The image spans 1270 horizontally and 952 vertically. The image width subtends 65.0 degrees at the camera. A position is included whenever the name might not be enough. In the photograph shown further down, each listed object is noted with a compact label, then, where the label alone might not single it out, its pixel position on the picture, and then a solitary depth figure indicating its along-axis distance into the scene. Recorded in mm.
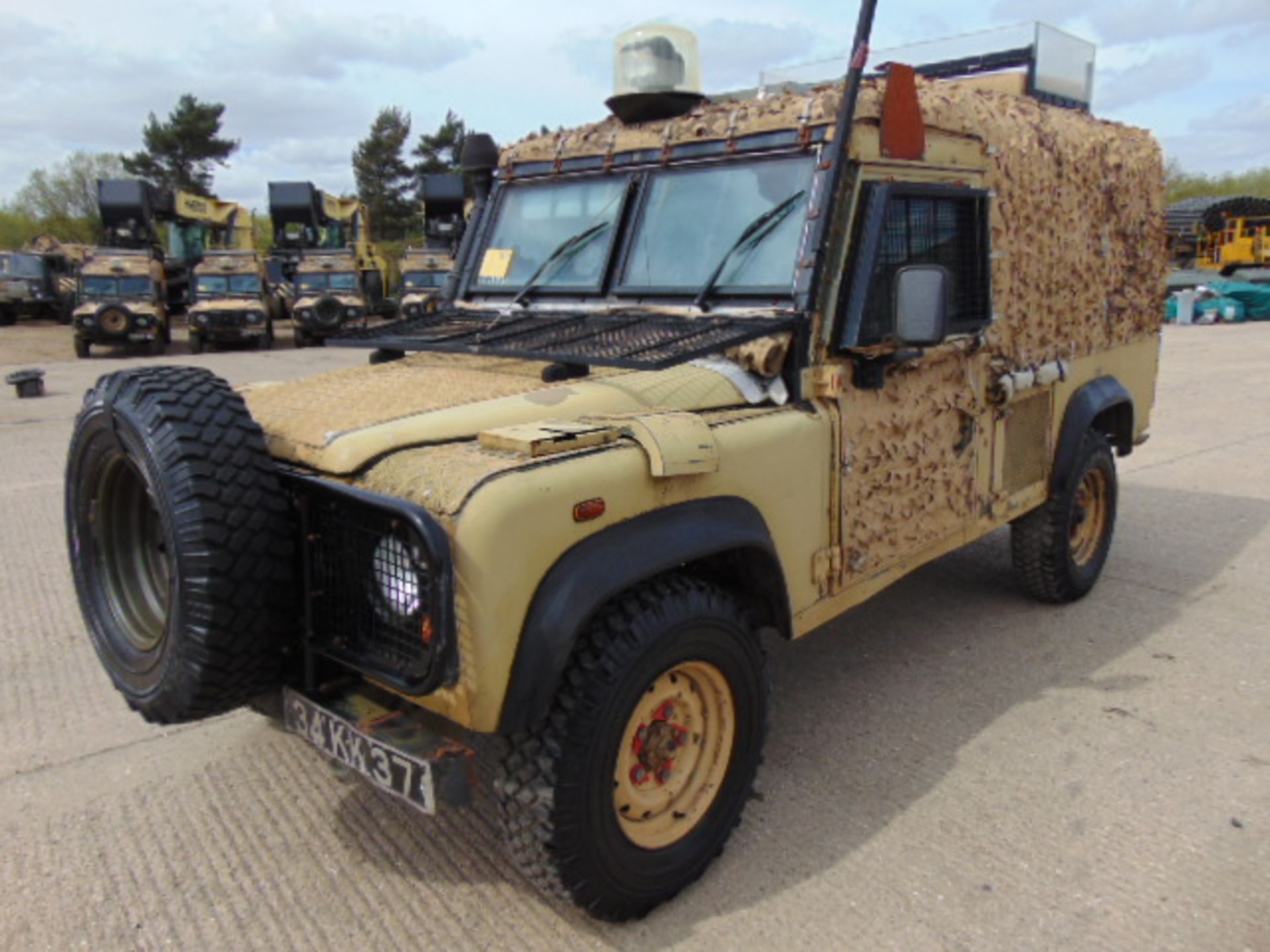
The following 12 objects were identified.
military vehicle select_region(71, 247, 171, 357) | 19953
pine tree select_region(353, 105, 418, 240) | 49250
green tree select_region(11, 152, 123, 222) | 54375
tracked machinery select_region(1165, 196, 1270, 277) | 30031
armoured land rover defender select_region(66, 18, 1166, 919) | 2398
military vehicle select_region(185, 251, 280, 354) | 20656
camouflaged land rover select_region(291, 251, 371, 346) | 21781
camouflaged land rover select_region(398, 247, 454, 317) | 23250
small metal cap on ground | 13398
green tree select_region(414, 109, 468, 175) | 46938
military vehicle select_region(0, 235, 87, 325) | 26969
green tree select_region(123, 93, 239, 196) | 43969
